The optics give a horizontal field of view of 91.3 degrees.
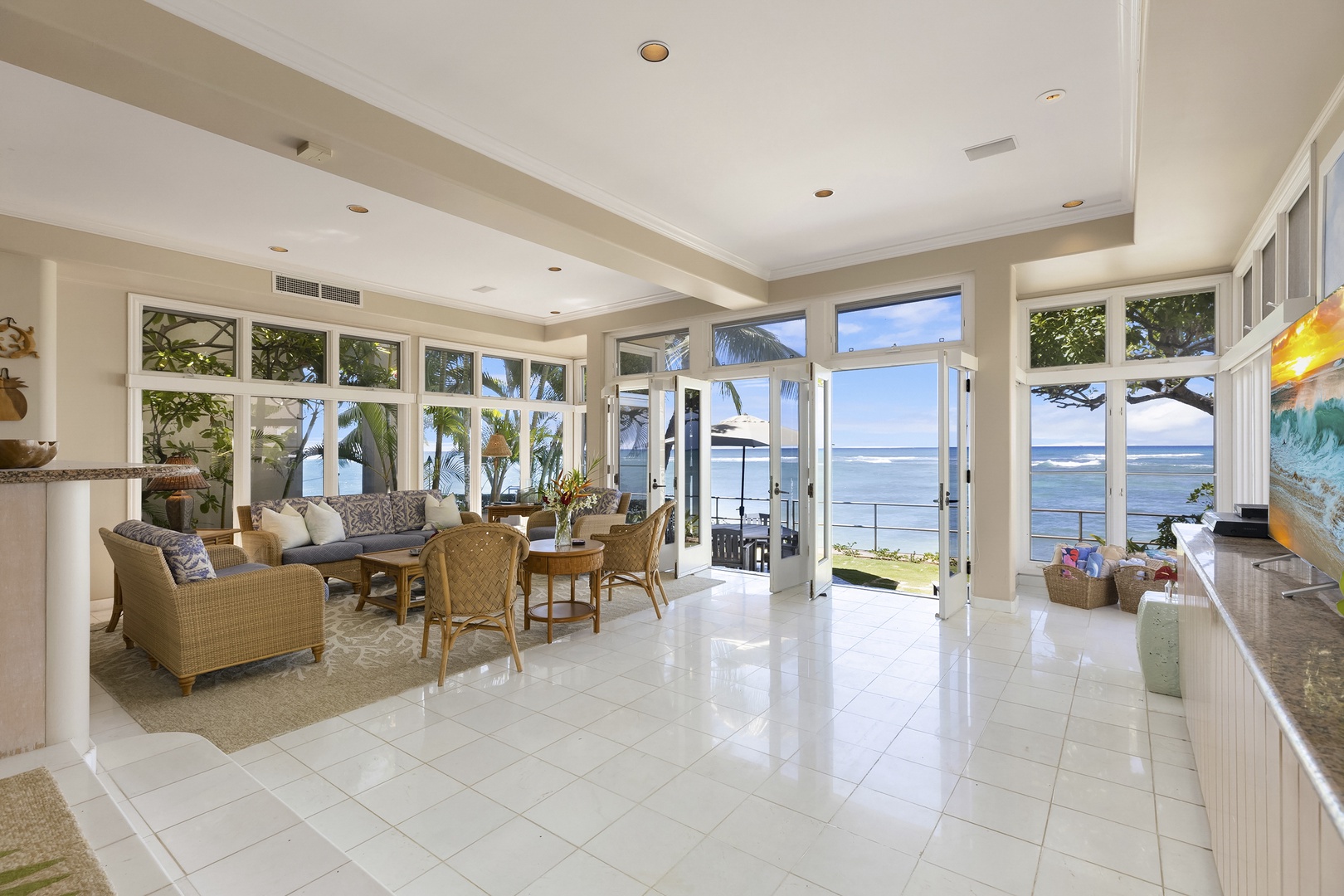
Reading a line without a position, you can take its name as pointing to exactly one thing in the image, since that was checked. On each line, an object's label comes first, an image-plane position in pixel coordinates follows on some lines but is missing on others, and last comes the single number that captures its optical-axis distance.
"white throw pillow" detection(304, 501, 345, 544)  6.22
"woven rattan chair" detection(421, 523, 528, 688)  3.82
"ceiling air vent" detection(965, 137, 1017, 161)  3.85
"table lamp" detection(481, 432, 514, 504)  8.20
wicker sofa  5.85
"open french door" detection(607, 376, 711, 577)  6.87
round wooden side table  4.66
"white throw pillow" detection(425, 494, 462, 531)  7.27
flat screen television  1.70
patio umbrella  8.20
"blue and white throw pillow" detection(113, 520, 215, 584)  3.54
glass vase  5.45
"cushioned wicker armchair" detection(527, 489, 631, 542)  6.66
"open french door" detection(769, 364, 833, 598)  6.04
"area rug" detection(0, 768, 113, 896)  1.33
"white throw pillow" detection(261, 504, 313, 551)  5.95
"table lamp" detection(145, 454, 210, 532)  5.89
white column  2.11
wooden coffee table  4.96
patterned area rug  3.19
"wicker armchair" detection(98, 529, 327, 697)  3.47
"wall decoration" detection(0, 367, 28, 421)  2.30
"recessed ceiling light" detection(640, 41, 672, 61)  2.92
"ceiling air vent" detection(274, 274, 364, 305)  6.24
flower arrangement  5.57
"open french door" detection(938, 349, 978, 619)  5.14
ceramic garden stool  3.48
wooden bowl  2.06
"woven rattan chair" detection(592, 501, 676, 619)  5.23
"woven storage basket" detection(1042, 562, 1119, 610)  5.33
